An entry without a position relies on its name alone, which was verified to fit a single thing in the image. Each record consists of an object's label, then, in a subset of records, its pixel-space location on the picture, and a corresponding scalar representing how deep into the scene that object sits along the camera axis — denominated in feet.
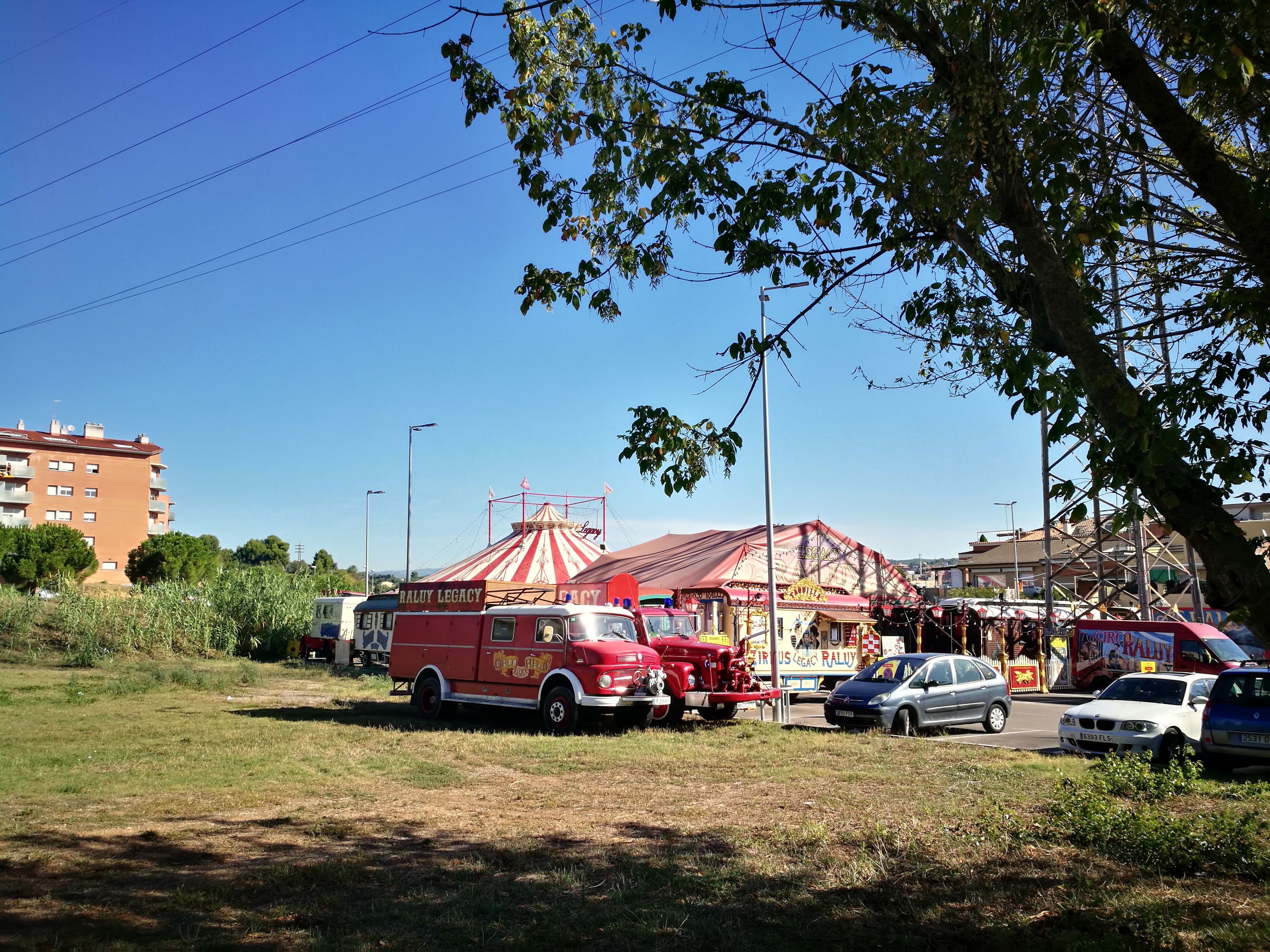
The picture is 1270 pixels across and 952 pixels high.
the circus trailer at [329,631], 126.00
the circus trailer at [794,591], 86.53
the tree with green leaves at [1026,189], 15.55
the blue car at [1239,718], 40.27
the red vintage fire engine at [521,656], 53.21
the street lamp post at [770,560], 69.32
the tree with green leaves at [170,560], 212.02
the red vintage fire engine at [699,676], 57.77
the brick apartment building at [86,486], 256.93
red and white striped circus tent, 124.88
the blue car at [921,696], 53.47
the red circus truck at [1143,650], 78.95
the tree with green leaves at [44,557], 197.36
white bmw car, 44.16
